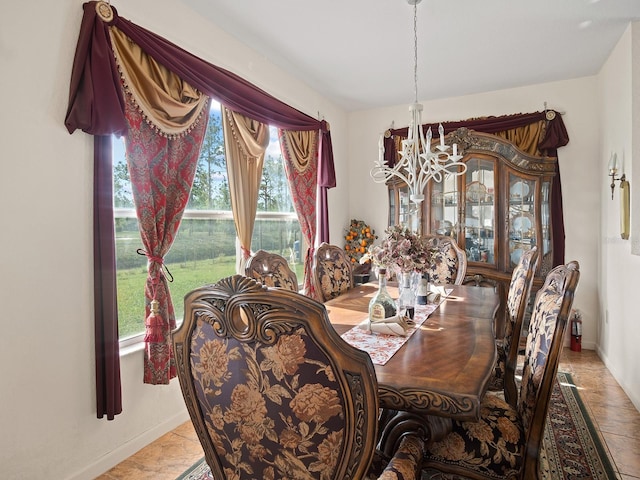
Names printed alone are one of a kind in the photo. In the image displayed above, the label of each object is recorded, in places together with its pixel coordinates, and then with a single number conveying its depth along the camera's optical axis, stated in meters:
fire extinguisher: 3.85
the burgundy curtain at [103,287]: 1.98
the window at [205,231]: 2.30
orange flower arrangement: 4.71
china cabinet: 3.85
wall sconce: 3.14
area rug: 2.01
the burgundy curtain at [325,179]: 4.18
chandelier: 2.42
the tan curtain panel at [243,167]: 2.95
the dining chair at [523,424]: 1.26
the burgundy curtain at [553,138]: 3.88
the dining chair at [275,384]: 0.84
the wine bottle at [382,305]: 1.89
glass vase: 2.18
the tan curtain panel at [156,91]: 2.07
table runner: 1.51
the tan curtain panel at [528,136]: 3.99
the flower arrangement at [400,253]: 2.03
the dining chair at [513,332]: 2.15
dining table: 1.17
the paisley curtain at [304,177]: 3.68
